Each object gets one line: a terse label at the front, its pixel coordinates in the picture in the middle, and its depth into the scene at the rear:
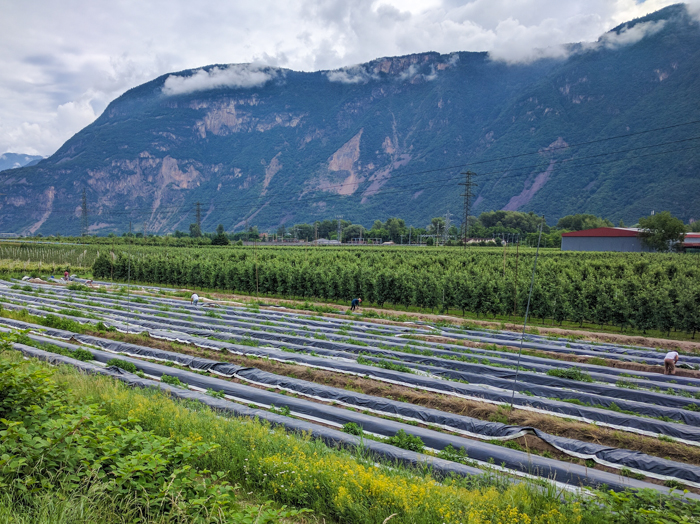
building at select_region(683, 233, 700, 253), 70.75
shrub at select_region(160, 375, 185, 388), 9.79
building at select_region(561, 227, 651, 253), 69.81
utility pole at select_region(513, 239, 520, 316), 21.32
